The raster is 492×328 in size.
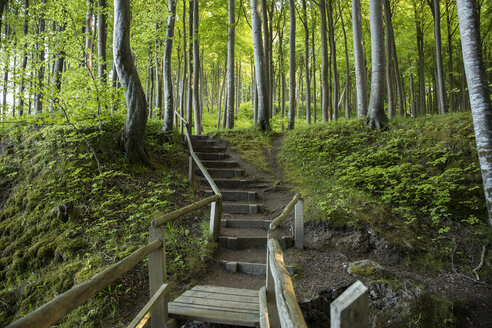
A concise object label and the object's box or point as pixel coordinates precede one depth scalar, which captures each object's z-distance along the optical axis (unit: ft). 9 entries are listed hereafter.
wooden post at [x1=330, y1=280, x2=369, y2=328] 2.80
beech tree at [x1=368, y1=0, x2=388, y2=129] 27.76
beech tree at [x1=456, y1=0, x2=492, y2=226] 16.67
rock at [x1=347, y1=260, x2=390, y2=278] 13.67
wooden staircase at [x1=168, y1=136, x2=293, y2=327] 9.90
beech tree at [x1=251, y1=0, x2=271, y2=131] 35.70
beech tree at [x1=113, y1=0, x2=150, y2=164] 22.44
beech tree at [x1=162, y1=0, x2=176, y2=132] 33.27
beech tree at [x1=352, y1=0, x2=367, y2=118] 32.07
